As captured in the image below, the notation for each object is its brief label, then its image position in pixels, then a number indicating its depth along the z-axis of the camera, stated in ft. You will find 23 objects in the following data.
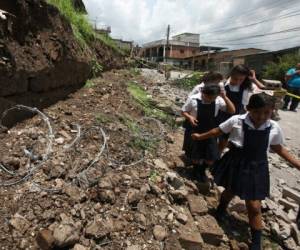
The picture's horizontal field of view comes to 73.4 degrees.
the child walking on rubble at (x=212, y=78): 8.05
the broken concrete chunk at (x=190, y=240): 5.81
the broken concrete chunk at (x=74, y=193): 5.91
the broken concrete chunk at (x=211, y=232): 6.38
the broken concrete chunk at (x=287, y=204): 8.73
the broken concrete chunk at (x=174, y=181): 7.43
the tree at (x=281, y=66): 46.45
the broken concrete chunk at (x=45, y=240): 4.79
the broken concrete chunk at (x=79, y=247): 4.91
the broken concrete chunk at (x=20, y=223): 5.07
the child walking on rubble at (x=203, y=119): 8.09
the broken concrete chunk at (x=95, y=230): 5.26
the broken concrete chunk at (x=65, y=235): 4.85
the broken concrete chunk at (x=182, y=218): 6.34
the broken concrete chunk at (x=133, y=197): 6.28
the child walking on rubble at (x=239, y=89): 8.82
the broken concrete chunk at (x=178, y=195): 7.01
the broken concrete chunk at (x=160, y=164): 8.24
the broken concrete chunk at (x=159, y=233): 5.76
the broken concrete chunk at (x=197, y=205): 6.90
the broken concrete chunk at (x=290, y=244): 7.00
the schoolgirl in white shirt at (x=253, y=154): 6.28
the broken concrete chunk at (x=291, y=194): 9.07
